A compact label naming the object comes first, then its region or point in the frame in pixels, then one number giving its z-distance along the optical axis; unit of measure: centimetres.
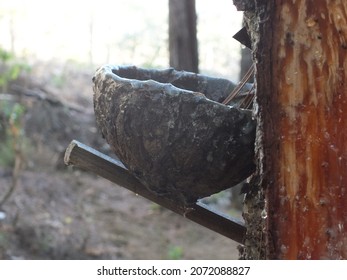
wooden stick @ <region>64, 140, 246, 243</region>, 81
